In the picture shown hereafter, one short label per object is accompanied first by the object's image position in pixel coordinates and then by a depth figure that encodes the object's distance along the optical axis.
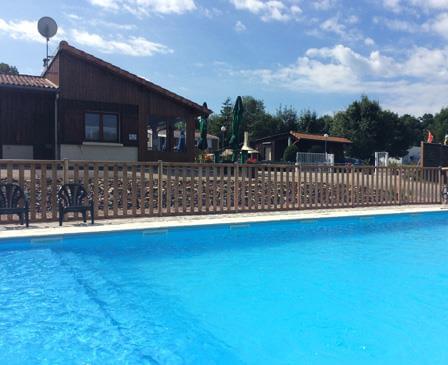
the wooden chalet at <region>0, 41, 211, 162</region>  17.42
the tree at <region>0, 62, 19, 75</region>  57.82
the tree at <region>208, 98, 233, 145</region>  60.49
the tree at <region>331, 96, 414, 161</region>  49.25
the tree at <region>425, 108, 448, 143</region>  75.41
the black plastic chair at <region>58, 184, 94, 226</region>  8.64
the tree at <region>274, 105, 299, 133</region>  61.74
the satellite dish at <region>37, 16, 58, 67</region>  20.55
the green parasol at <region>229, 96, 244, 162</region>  17.17
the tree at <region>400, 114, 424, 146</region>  53.26
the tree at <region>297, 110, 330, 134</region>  59.41
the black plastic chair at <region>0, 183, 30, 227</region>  8.28
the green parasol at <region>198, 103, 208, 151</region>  20.91
